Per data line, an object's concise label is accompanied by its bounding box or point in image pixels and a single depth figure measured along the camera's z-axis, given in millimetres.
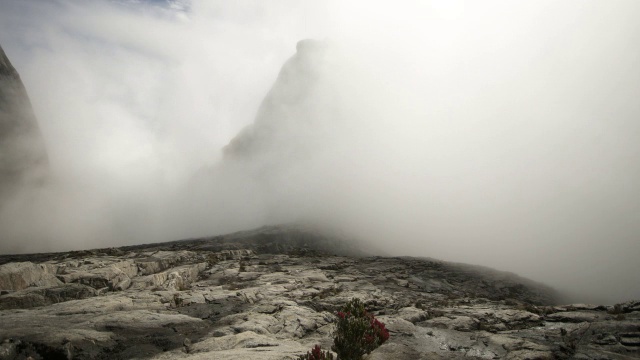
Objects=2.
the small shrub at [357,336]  10016
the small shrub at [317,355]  8602
